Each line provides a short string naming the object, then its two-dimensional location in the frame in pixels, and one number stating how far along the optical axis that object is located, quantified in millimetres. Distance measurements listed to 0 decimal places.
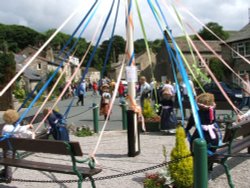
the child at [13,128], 6080
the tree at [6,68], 29438
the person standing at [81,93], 20398
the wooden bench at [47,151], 4244
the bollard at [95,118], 9914
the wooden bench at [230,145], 4566
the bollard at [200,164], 3156
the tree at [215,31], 63562
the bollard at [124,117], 10149
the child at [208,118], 5219
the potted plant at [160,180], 4477
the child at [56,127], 7520
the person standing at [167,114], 9047
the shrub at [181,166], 4379
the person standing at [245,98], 12386
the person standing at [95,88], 31908
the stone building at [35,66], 44497
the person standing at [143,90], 13922
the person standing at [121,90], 19219
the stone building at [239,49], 31797
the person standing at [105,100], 13055
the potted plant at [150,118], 9602
